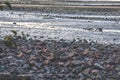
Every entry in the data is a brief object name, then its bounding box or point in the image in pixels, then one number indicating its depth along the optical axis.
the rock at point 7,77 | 10.45
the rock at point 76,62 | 12.69
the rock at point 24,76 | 10.59
